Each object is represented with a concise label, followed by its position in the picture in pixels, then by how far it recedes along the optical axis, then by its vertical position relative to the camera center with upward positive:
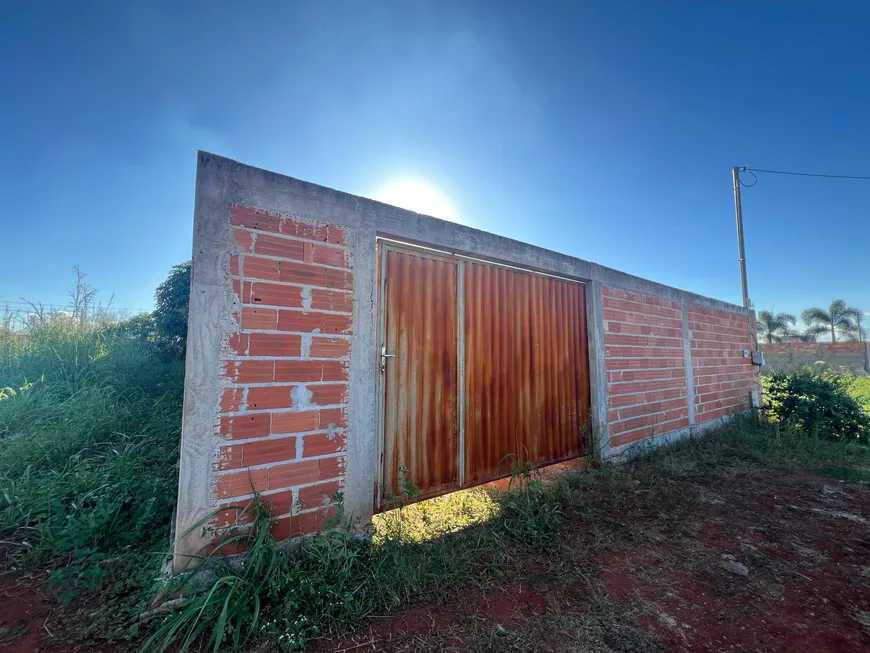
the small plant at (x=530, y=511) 2.37 -1.20
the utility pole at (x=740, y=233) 8.65 +3.21
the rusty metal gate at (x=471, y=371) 2.58 -0.14
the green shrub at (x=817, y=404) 5.20 -0.82
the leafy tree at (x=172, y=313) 5.02 +0.65
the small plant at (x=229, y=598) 1.47 -1.14
